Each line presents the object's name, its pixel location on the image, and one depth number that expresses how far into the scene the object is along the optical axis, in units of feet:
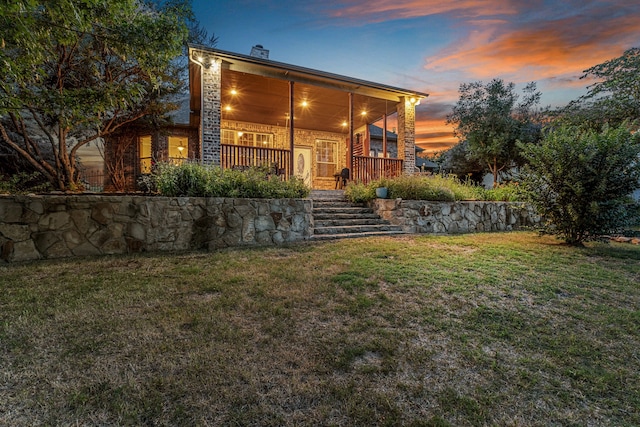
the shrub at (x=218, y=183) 16.94
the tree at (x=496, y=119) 43.52
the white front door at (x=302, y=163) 41.14
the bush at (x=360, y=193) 24.61
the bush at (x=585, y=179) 15.83
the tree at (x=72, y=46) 9.79
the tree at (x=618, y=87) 34.40
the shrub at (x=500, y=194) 28.77
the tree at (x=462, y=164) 53.67
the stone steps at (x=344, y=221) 19.47
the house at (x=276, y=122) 24.47
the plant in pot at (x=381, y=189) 23.66
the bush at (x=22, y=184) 20.01
